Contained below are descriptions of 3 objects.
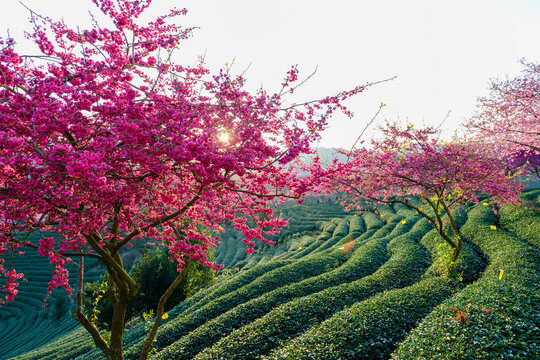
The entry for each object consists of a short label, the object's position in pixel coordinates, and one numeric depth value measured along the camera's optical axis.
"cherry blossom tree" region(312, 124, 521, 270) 9.61
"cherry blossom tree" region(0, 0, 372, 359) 3.53
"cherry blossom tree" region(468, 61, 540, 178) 12.28
